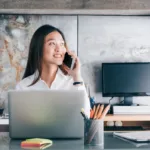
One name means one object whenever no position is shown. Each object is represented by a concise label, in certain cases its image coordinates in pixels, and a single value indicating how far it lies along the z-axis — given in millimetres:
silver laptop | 1989
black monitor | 4652
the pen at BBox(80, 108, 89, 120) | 1909
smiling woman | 2630
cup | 1896
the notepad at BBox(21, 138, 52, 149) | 1807
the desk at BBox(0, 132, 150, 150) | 1810
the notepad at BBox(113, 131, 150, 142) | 1931
